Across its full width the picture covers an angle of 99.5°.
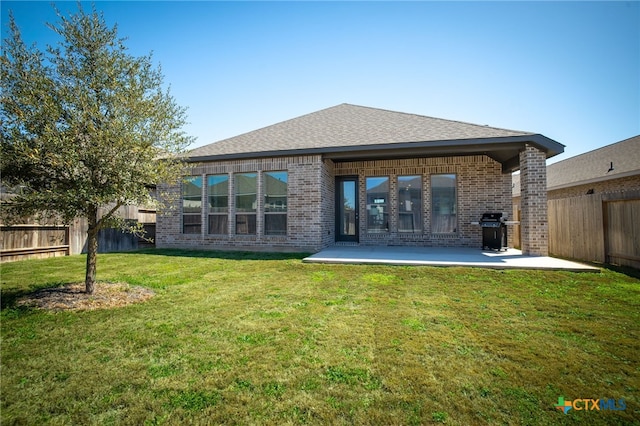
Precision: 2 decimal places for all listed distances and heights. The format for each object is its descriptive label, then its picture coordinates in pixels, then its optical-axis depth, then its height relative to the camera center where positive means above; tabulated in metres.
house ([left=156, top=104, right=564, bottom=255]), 9.17 +1.29
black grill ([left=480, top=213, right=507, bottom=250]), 8.70 -0.29
